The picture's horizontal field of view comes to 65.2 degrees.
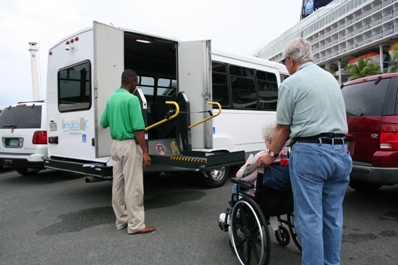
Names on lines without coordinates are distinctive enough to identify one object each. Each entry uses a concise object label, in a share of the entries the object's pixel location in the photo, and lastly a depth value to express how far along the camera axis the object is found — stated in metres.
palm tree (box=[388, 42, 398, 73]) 23.91
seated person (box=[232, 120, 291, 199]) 2.76
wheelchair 2.65
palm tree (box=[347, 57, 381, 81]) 34.66
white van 4.50
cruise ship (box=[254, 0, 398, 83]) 66.86
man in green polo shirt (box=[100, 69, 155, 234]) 3.88
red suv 3.89
